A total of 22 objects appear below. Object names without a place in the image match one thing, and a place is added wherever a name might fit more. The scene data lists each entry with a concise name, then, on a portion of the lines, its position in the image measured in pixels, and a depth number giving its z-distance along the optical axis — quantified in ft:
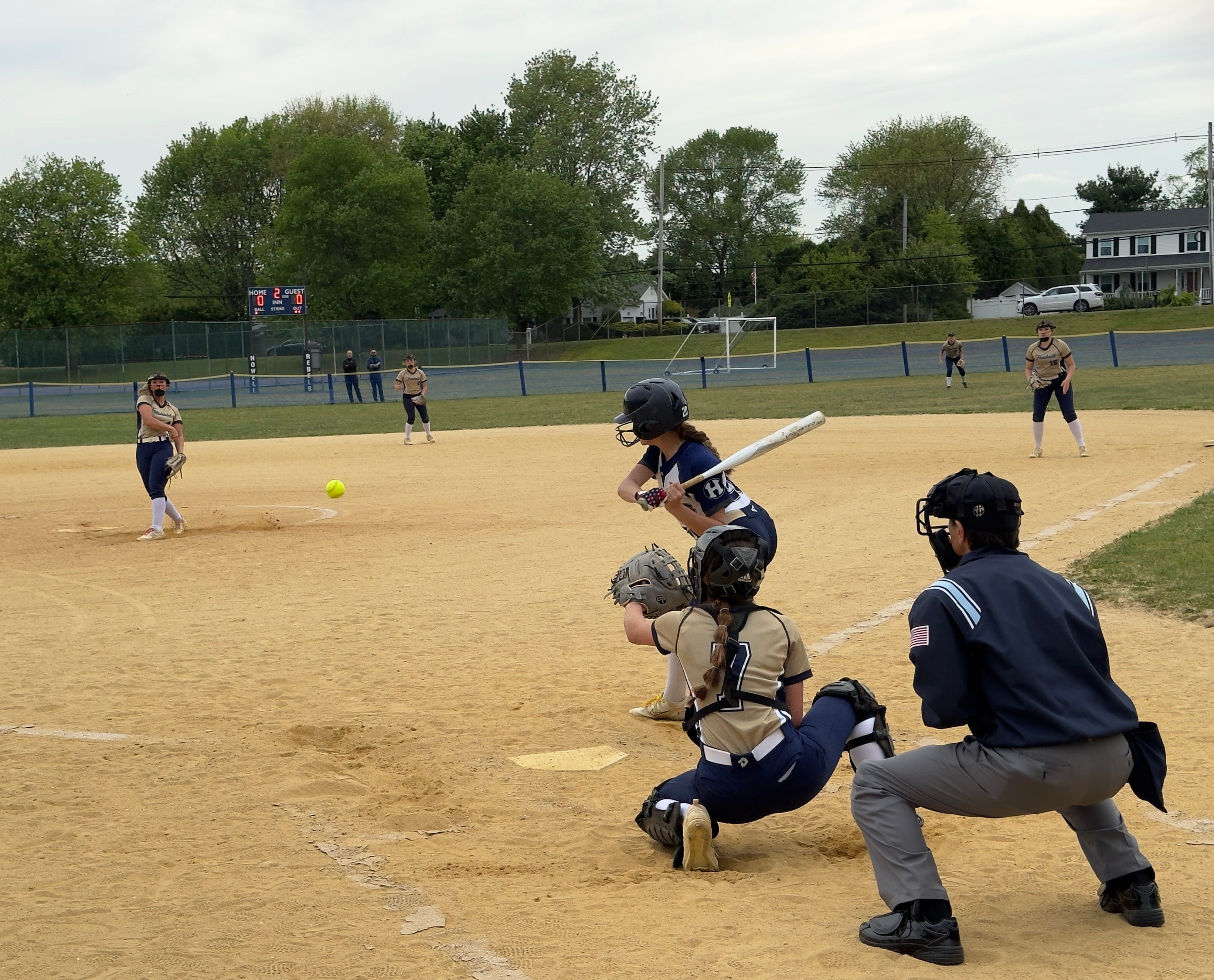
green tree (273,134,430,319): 248.93
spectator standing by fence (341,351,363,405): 146.51
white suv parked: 222.48
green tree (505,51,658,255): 279.90
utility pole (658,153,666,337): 242.37
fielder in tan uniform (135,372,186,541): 46.98
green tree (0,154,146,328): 227.61
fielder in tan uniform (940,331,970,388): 125.49
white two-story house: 280.72
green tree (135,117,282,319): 299.99
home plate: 21.17
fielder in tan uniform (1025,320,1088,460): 61.11
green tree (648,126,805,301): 328.49
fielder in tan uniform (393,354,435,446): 86.63
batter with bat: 22.20
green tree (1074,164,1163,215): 337.93
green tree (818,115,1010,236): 311.47
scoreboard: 192.75
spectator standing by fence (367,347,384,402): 144.36
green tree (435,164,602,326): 244.83
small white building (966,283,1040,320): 247.91
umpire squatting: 13.20
